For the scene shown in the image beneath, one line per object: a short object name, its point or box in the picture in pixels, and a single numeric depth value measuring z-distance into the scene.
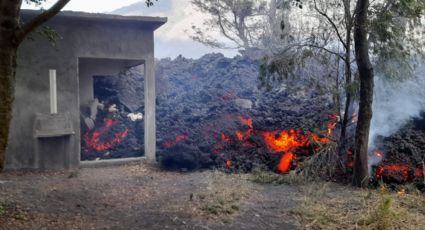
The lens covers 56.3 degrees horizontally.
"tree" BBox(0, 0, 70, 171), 5.01
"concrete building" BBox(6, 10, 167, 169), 9.70
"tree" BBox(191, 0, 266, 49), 21.00
